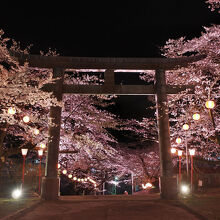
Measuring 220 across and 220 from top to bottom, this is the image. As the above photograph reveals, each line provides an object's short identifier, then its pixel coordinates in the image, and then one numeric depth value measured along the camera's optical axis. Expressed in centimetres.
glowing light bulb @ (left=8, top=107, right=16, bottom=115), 996
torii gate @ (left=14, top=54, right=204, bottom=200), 1231
